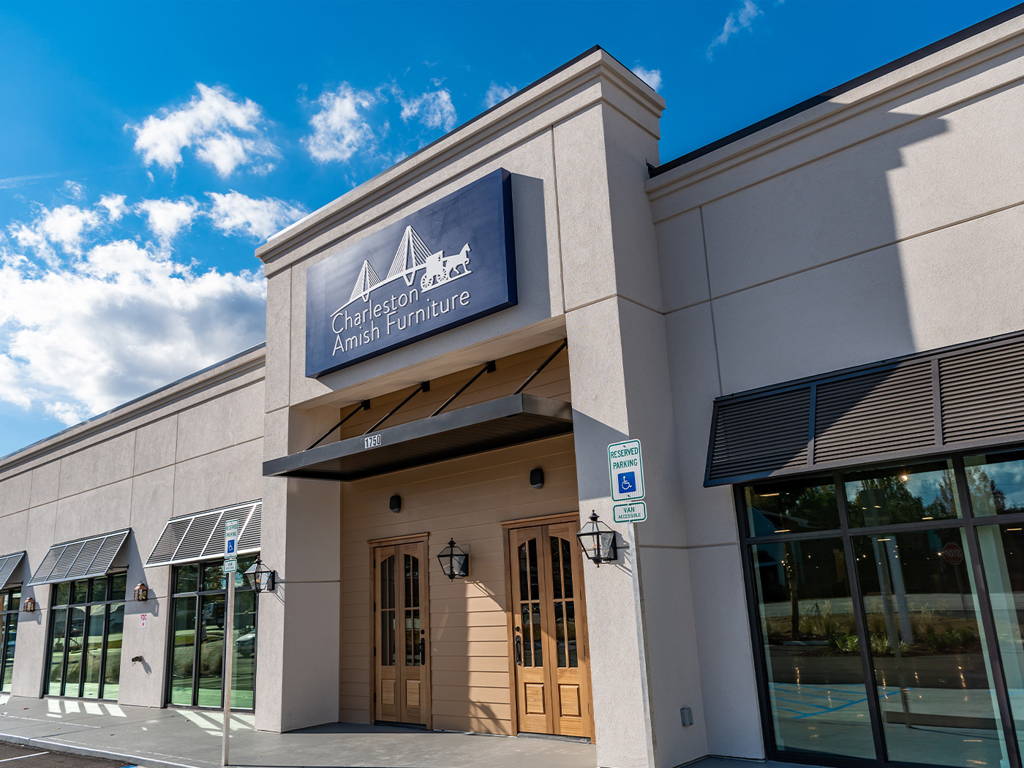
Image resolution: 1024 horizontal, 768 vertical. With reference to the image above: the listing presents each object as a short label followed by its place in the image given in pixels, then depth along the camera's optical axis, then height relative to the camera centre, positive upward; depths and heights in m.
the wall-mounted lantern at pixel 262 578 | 11.86 +0.50
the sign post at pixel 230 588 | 8.90 +0.30
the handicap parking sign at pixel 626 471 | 6.01 +0.88
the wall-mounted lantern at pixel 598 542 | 8.13 +0.52
